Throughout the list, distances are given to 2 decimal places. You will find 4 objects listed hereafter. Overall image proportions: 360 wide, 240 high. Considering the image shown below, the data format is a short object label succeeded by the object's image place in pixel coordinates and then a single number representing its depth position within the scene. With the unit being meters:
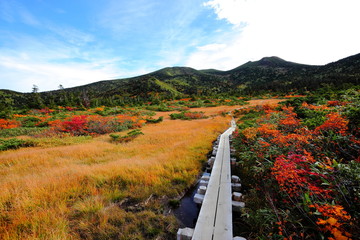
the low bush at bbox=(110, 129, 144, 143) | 10.42
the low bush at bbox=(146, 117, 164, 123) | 19.48
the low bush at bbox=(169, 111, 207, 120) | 22.54
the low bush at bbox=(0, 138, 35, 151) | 8.68
